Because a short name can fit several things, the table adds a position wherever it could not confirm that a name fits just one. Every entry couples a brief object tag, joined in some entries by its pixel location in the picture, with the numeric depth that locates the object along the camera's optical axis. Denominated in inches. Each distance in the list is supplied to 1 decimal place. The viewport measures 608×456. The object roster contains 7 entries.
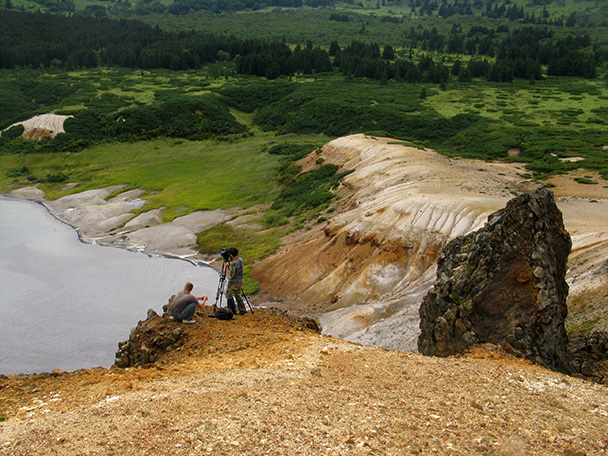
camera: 652.9
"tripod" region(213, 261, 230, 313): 675.3
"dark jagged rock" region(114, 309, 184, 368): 593.6
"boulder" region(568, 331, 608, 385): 582.9
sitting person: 613.3
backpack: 641.6
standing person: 657.0
